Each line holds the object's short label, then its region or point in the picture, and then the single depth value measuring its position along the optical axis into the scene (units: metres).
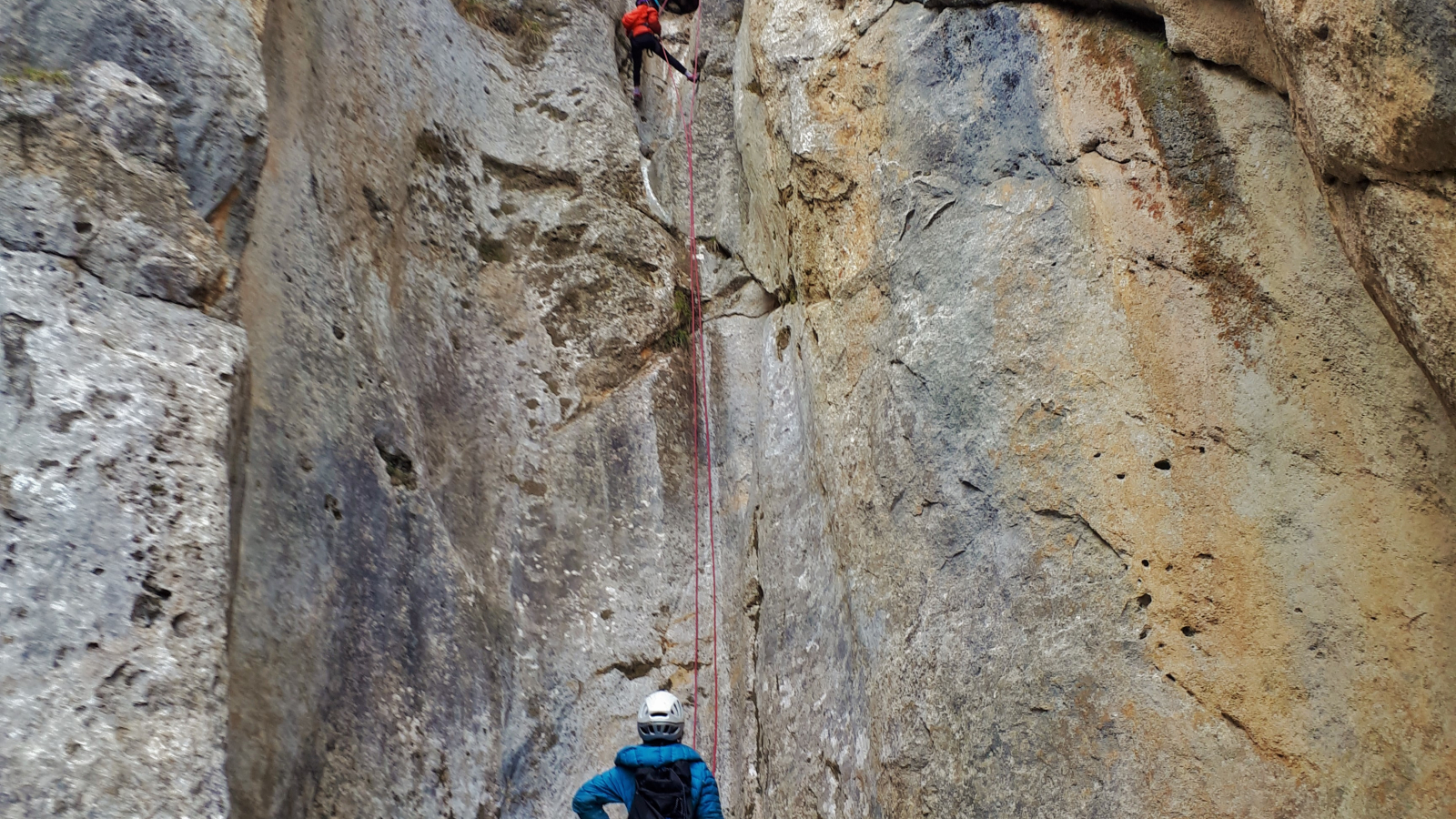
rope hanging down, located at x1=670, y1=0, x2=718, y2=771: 7.16
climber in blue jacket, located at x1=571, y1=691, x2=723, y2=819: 4.75
